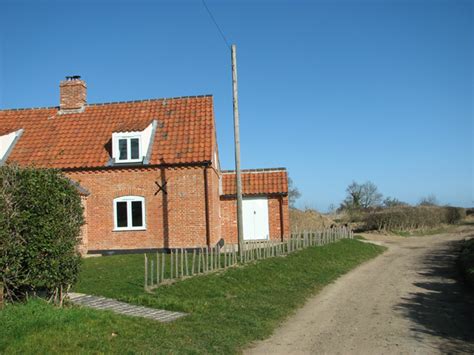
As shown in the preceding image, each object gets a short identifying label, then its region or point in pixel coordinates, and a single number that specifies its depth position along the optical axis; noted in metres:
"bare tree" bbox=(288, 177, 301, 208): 59.89
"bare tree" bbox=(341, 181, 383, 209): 61.78
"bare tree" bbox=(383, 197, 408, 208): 54.71
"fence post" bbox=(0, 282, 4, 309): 8.77
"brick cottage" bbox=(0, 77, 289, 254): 22.34
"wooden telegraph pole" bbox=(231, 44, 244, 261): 19.23
